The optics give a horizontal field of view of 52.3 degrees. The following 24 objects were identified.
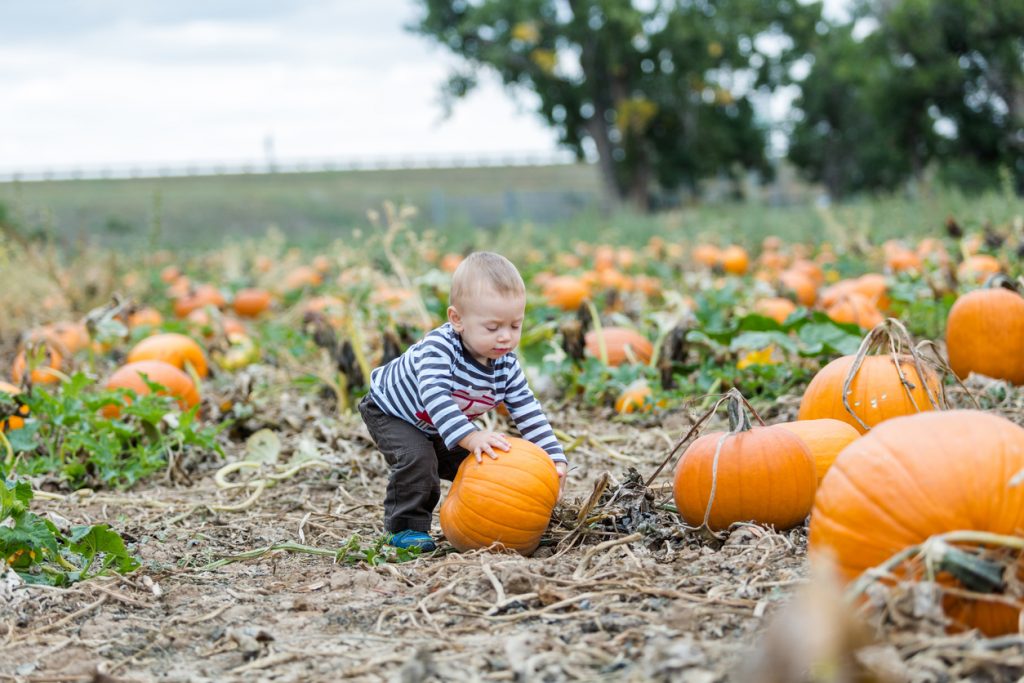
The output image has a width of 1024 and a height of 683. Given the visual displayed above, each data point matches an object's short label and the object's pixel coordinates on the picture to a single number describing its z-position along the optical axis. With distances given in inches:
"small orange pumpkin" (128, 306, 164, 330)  308.7
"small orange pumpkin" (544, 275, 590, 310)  312.7
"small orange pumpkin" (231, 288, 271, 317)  388.5
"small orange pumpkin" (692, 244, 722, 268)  421.2
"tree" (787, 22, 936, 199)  1181.1
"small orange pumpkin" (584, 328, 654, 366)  219.3
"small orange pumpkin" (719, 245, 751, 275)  409.7
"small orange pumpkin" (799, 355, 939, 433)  137.2
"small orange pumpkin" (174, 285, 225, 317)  352.2
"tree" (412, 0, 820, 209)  1243.2
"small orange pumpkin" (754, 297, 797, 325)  240.4
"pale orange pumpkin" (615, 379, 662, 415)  195.5
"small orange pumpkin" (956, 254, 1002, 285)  236.1
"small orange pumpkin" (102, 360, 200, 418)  197.3
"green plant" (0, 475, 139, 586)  112.0
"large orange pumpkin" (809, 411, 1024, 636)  81.7
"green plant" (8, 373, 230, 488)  165.6
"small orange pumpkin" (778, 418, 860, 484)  122.0
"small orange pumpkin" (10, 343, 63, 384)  207.3
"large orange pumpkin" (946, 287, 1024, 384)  177.8
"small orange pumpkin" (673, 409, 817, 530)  113.3
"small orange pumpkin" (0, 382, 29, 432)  170.9
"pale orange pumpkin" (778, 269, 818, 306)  288.7
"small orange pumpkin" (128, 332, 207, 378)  229.6
